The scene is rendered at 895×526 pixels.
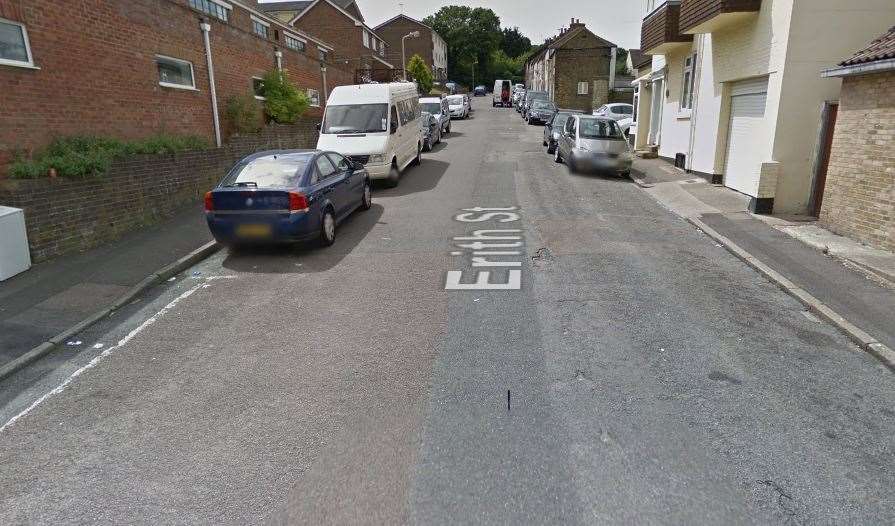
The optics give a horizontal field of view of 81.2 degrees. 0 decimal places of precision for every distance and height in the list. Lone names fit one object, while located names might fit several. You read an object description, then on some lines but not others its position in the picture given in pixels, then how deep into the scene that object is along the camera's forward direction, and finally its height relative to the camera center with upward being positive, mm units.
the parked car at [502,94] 51562 +3309
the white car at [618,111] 27156 +885
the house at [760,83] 9227 +886
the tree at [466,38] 84812 +14330
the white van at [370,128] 12578 +43
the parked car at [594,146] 14078 -488
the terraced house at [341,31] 39219 +7320
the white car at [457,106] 35866 +1526
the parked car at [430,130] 19188 -41
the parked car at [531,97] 34050 +1998
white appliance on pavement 6465 -1360
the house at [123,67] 8070 +1270
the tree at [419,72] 50197 +5376
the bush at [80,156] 7324 -362
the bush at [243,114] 14781 +459
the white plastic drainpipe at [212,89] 13930 +1088
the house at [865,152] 7301 -377
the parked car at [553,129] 17703 -31
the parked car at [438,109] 24520 +915
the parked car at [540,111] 30808 +980
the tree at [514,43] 102000 +16237
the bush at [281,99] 17312 +1003
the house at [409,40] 62688 +10890
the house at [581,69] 44438 +4886
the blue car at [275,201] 7344 -992
